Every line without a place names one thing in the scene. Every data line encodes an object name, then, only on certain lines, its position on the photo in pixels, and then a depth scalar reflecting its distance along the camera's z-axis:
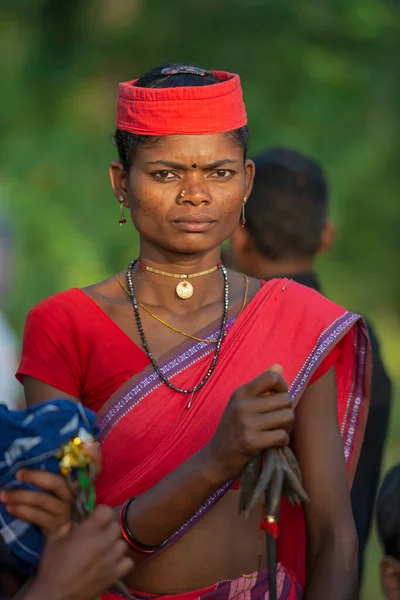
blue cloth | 5.82
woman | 7.09
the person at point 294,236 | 10.15
